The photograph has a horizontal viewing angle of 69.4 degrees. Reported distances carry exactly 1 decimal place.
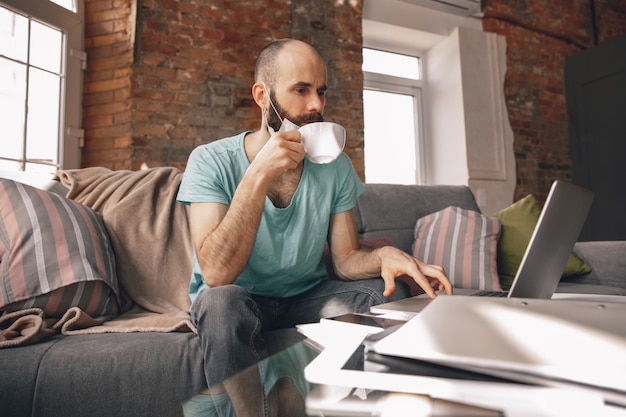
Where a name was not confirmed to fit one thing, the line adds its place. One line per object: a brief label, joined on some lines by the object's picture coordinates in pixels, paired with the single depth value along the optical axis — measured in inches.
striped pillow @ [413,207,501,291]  73.4
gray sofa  36.1
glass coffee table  12.8
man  40.5
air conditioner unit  148.7
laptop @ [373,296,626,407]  12.7
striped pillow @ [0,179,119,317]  42.9
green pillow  77.4
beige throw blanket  54.7
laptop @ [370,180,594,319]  28.3
